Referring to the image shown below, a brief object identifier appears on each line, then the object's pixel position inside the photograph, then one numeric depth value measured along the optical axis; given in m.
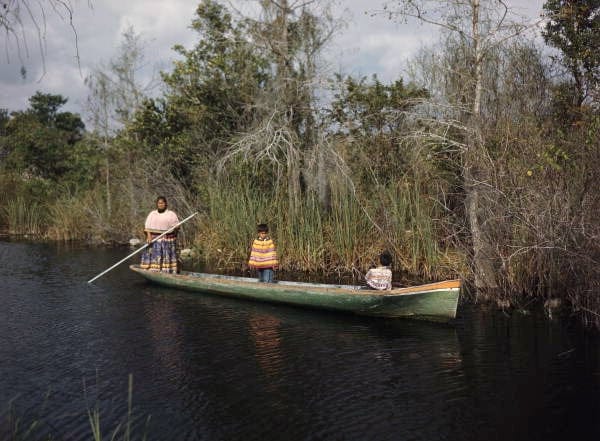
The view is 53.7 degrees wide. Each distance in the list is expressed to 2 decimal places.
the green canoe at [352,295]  7.51
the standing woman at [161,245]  10.66
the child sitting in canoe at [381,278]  8.01
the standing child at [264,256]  9.61
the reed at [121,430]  4.47
